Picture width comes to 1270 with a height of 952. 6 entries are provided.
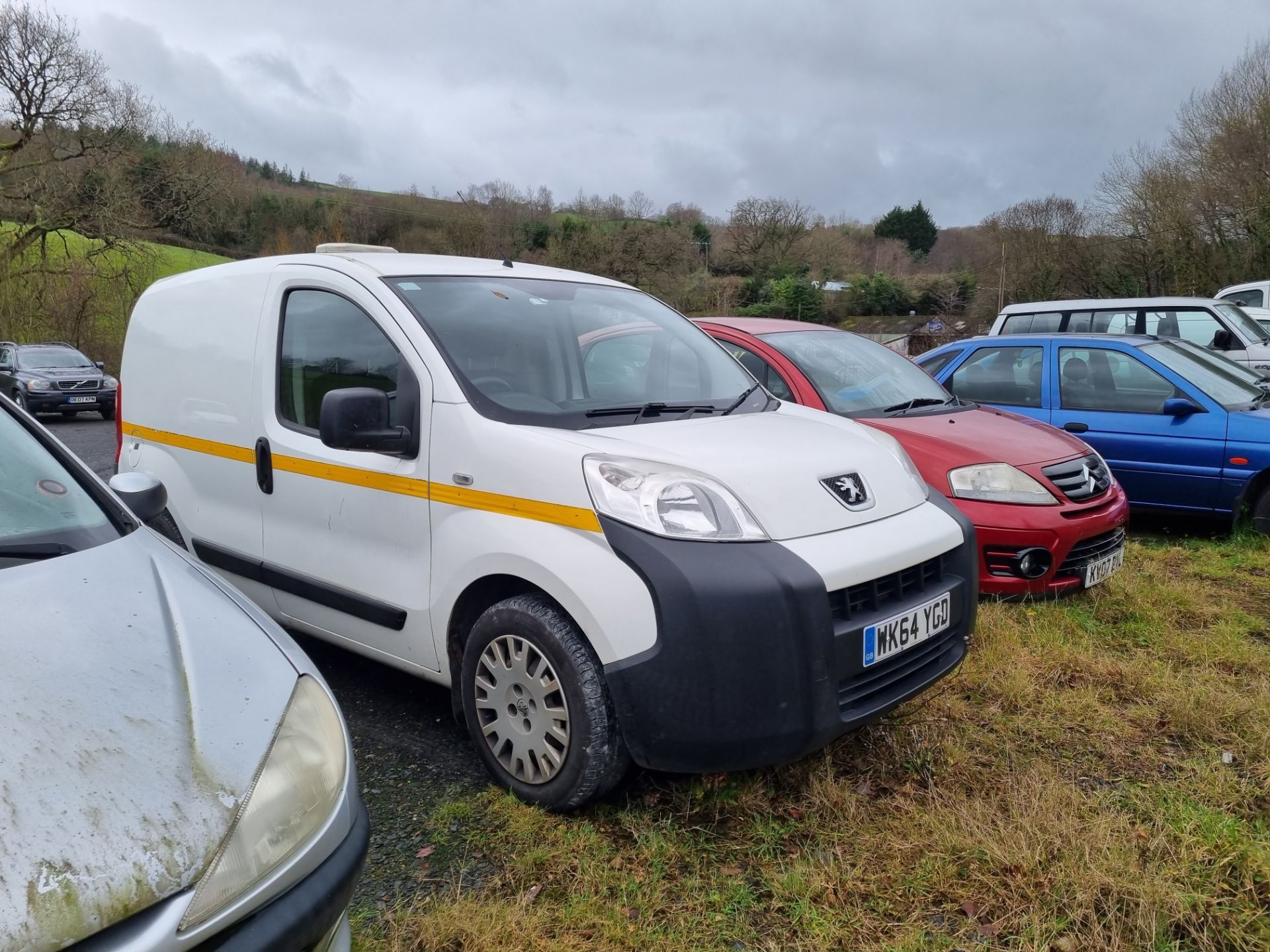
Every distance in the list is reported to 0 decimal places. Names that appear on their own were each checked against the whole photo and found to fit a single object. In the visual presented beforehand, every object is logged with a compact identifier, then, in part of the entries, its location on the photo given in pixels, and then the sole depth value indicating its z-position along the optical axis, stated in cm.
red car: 430
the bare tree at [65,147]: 2398
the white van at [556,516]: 237
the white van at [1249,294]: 1343
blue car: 558
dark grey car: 1662
